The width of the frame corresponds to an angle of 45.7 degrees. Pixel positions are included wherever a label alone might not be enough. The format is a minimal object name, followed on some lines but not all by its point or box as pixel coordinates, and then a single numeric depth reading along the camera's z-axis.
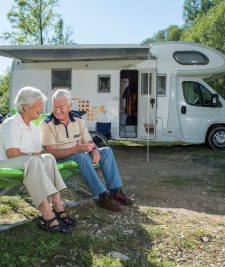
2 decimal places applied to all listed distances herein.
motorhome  6.04
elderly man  2.66
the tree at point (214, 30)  11.76
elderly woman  2.25
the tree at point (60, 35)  13.23
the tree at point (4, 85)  16.00
